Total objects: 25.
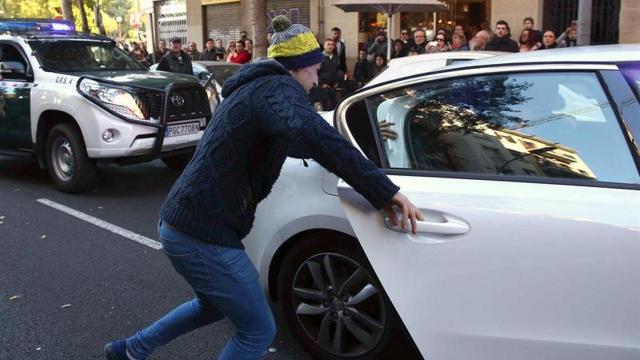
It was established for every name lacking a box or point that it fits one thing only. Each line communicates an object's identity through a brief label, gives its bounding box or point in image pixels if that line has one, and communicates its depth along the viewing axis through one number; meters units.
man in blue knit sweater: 2.11
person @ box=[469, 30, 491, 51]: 10.23
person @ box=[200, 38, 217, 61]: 16.58
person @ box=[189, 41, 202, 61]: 17.95
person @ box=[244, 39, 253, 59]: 15.71
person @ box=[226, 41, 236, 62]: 15.40
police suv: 6.88
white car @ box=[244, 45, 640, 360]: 2.27
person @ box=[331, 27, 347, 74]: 13.65
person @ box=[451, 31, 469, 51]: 10.99
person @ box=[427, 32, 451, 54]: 11.66
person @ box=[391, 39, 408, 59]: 12.62
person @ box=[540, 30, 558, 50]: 9.85
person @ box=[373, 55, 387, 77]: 13.07
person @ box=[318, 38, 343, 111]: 11.76
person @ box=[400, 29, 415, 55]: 12.70
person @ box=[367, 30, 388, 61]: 13.26
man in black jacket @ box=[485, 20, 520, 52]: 9.73
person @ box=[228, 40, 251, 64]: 14.82
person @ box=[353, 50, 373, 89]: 13.08
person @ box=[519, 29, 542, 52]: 10.19
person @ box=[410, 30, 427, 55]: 12.35
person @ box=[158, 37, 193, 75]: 10.54
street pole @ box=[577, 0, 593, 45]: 7.95
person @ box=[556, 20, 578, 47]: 10.30
